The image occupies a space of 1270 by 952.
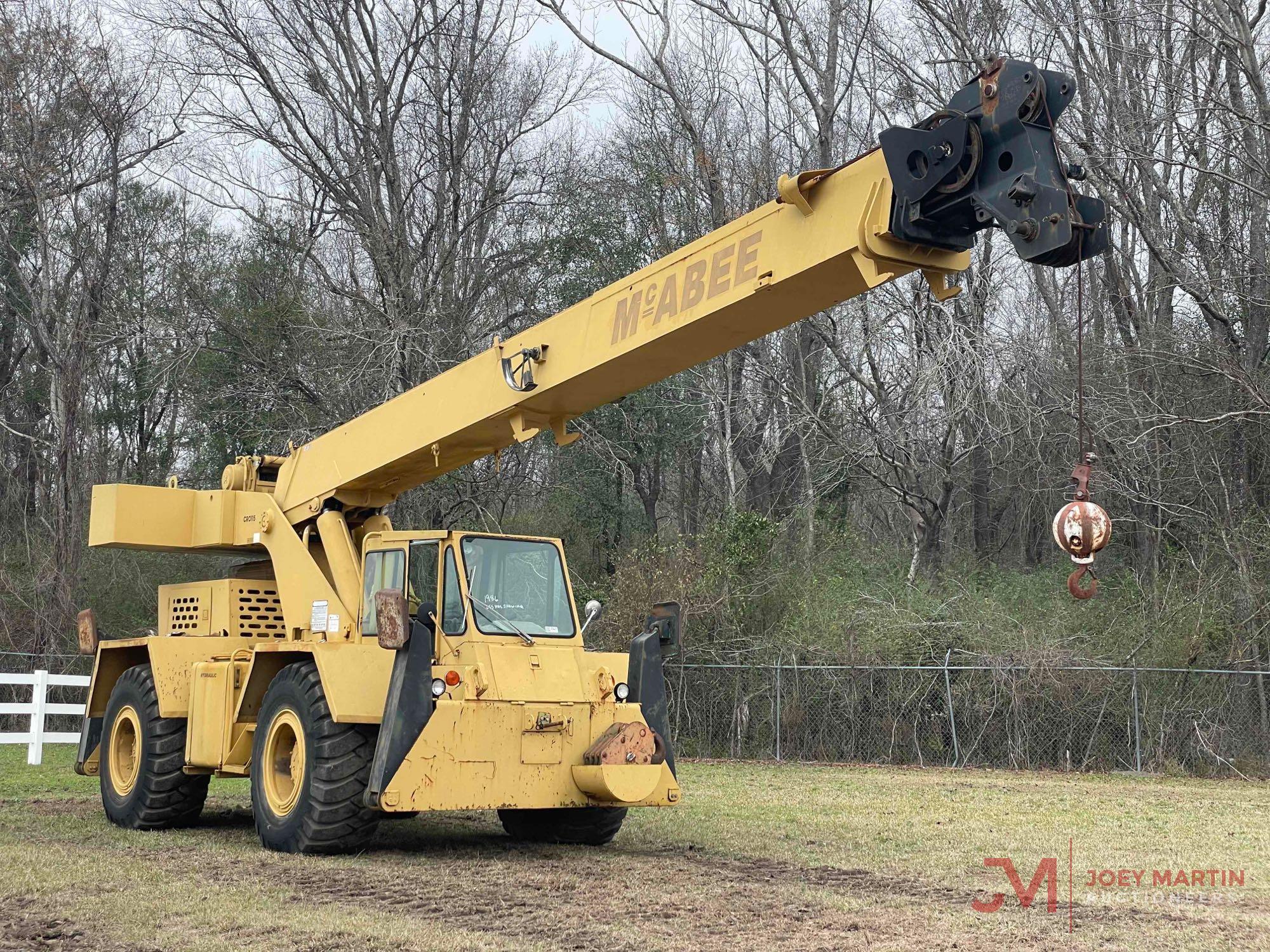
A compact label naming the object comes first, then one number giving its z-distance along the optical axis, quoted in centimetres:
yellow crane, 668
